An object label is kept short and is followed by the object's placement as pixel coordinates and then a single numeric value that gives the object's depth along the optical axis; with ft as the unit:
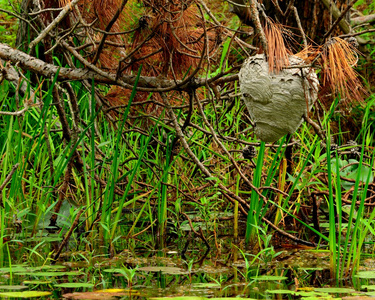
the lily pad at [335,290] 21.10
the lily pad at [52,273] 21.68
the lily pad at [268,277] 21.77
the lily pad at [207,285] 21.39
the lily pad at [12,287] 21.01
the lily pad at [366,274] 21.83
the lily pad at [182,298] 20.60
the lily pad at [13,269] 21.88
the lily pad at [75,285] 21.18
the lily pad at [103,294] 20.67
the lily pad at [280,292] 21.07
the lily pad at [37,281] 21.28
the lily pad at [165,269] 22.19
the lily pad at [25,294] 20.65
